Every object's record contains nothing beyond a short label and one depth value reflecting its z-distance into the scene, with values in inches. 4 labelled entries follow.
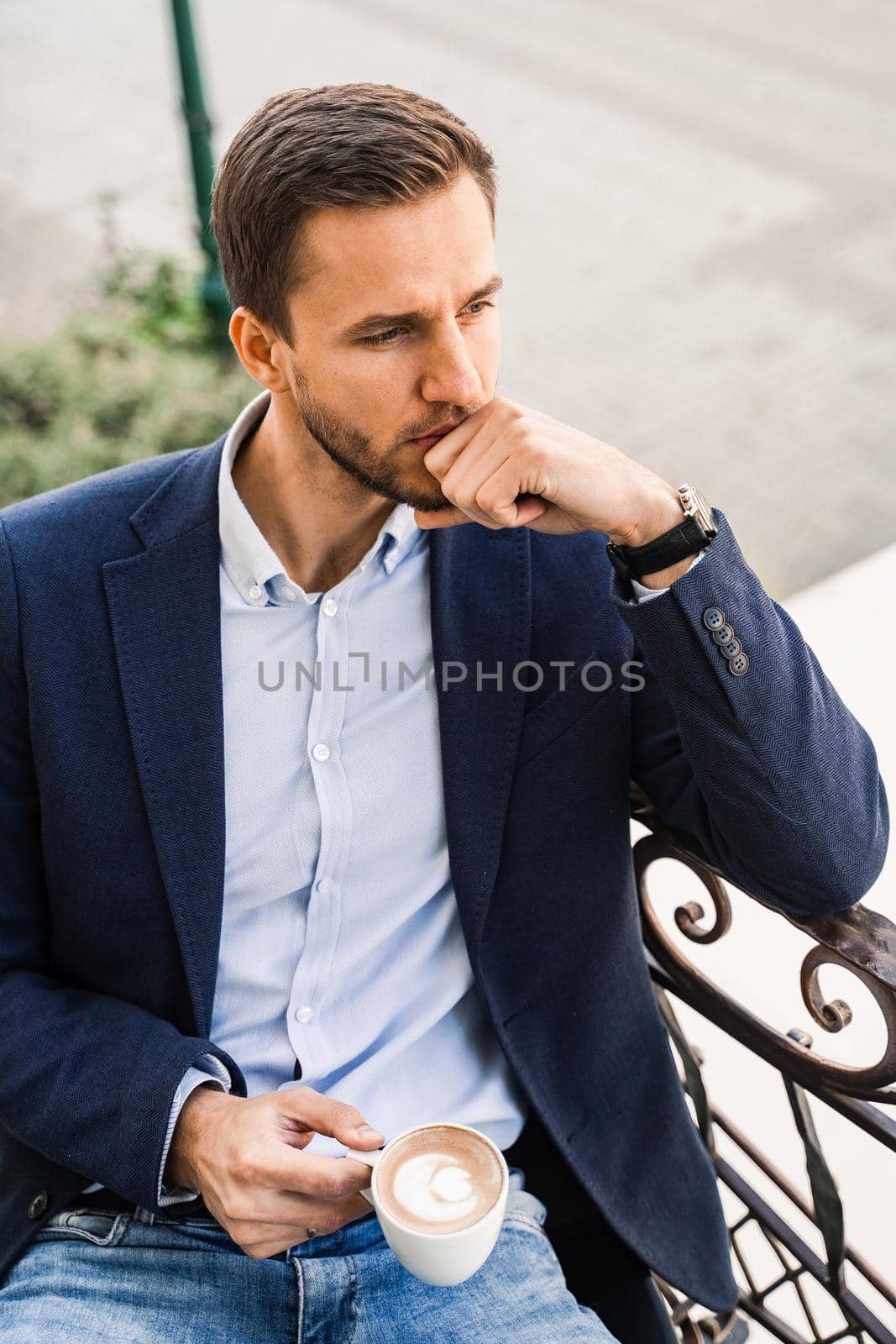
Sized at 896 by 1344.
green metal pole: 218.8
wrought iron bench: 73.2
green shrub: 207.8
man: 73.5
